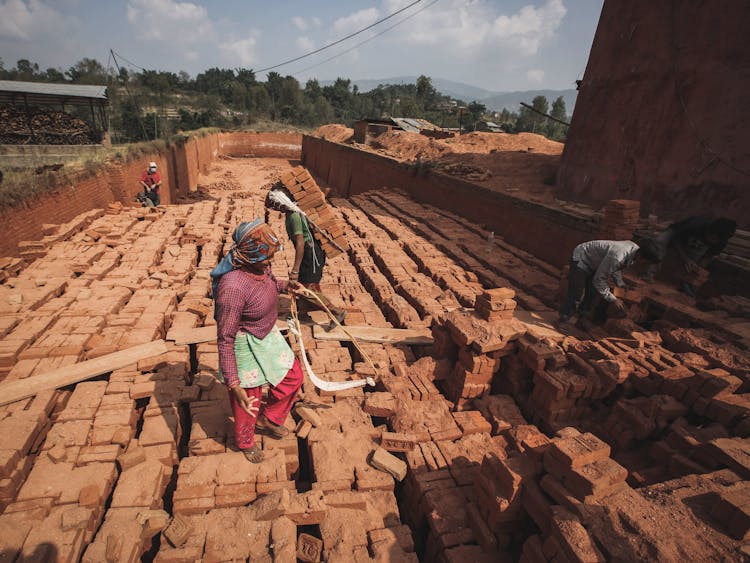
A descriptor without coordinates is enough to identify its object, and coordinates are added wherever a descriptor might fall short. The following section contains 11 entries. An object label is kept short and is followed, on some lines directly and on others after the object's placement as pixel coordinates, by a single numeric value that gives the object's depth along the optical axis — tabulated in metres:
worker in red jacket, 10.41
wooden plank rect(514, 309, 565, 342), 4.41
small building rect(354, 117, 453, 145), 23.55
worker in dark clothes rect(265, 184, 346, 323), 4.26
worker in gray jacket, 4.20
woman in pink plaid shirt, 2.38
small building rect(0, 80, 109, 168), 16.61
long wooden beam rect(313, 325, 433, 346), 4.42
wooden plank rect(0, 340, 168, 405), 3.22
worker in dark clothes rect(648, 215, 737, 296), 4.48
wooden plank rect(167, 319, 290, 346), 4.13
